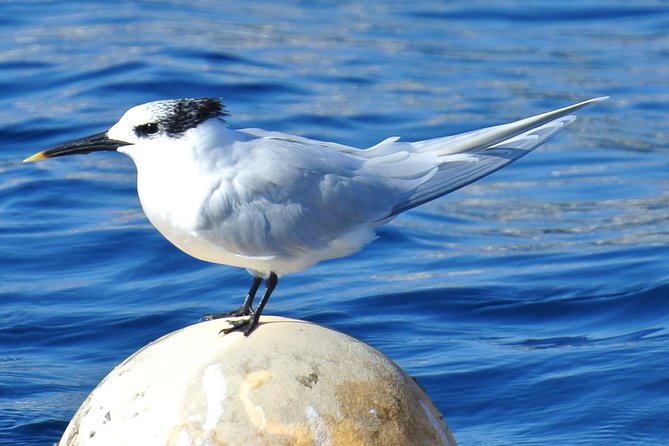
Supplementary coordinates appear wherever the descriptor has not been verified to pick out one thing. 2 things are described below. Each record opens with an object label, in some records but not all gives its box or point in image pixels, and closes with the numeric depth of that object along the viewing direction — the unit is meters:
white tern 11.30
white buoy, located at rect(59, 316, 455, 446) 9.81
